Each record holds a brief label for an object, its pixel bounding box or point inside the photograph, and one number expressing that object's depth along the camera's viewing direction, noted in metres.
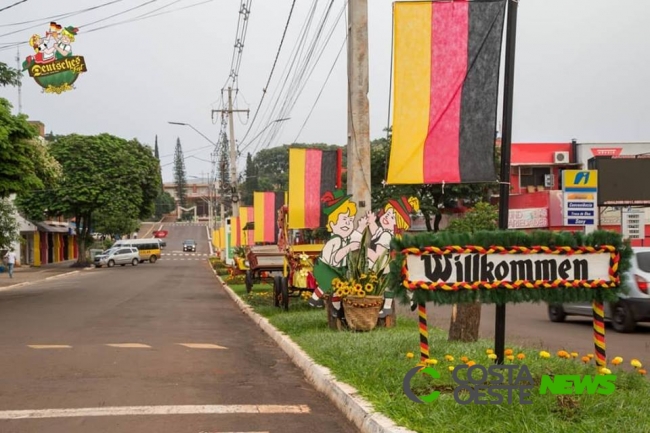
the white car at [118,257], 59.92
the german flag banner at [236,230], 41.28
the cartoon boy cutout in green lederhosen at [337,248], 12.27
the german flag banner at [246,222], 37.13
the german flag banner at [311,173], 18.47
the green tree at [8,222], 37.88
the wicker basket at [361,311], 11.88
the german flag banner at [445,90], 8.19
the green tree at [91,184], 53.50
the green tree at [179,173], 160.62
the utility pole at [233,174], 41.41
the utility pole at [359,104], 12.57
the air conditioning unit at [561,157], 49.91
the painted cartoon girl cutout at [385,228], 12.22
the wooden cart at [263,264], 22.70
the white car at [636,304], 13.93
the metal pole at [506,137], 7.41
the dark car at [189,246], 92.00
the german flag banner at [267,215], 29.92
